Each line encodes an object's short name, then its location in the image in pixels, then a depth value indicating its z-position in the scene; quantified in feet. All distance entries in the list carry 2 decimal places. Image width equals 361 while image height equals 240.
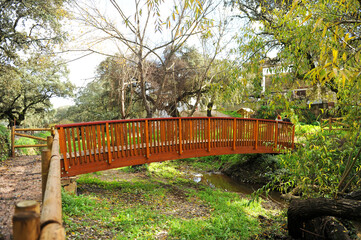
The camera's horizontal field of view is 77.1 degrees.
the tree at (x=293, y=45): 11.71
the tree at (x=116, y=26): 27.84
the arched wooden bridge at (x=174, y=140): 20.53
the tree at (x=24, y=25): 31.68
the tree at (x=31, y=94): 62.28
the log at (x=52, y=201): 3.33
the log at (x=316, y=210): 12.42
